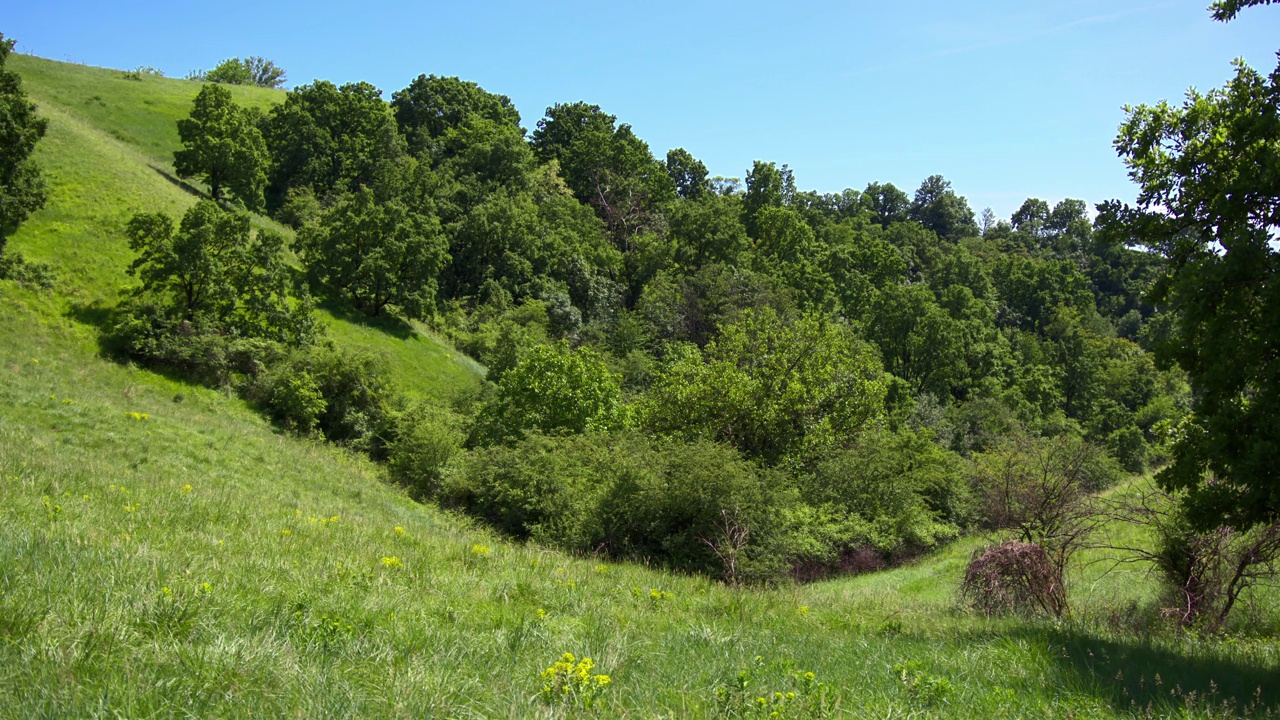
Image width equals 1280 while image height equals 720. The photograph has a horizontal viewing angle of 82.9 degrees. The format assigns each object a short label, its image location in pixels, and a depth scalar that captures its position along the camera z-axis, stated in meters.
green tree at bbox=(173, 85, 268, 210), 46.84
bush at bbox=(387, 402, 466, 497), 28.33
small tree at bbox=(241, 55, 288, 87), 123.31
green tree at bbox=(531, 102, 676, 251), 75.88
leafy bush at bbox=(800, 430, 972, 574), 24.42
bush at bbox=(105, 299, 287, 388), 29.05
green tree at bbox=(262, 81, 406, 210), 63.34
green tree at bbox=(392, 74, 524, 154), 81.19
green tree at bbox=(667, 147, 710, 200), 99.00
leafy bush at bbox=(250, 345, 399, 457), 31.30
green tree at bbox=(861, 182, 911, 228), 134.25
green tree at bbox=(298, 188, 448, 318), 43.66
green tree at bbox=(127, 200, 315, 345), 30.50
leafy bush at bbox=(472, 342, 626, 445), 30.78
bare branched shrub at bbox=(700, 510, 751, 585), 17.92
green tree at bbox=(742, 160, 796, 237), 82.31
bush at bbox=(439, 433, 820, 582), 19.28
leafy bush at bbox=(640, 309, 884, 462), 27.73
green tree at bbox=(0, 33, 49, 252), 27.92
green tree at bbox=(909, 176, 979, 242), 132.38
